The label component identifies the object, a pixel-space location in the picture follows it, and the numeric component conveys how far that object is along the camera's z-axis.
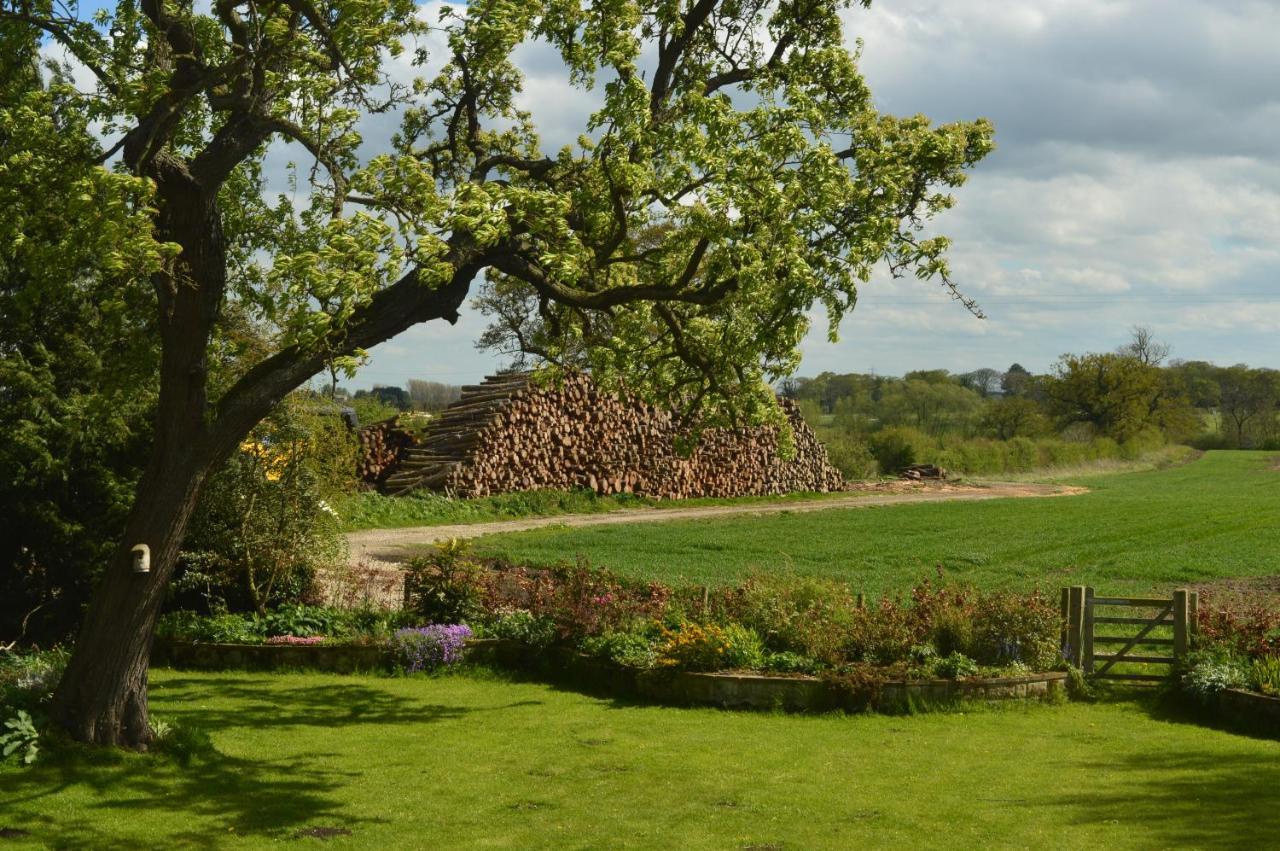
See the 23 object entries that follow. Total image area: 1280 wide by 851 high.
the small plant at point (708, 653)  13.66
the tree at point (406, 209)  10.33
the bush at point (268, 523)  16.23
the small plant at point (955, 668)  13.38
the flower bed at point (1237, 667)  12.54
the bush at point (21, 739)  10.02
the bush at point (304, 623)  15.74
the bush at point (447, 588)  16.23
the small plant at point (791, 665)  13.52
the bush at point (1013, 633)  13.98
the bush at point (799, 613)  13.83
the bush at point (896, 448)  59.39
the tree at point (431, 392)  100.62
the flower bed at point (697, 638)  13.34
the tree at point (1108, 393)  87.44
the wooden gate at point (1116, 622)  14.02
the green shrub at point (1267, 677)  12.56
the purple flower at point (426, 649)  15.14
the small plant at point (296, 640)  15.28
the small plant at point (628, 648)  13.92
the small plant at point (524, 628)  15.20
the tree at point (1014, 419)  86.06
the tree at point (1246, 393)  123.00
